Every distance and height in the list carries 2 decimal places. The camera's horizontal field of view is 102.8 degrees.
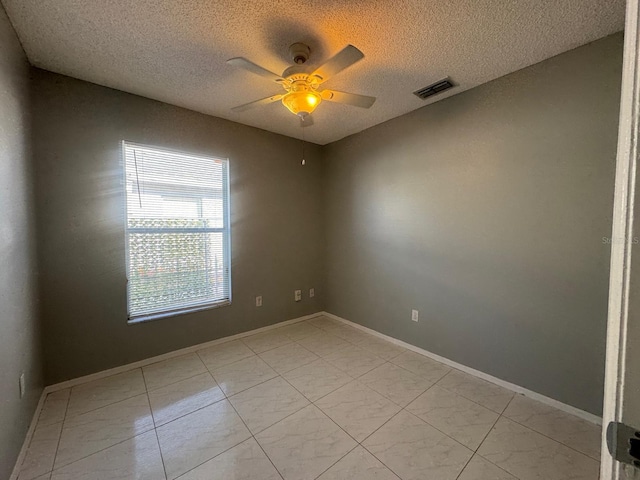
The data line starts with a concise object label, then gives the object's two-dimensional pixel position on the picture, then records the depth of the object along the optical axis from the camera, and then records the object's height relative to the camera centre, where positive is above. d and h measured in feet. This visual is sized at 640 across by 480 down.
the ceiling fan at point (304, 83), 4.70 +2.98
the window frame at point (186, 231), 7.53 -0.07
